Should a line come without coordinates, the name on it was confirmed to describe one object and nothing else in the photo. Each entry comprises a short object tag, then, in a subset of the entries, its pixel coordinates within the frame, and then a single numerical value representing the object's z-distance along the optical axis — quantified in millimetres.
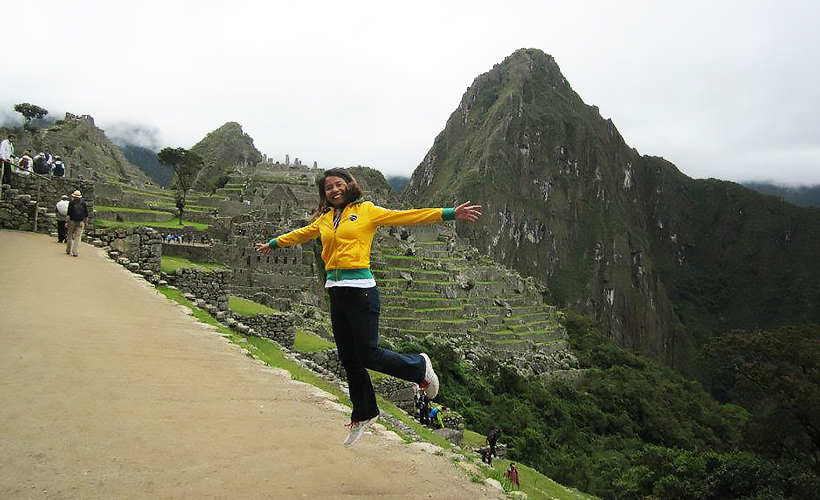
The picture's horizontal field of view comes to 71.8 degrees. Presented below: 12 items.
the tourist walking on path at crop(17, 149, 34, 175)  18119
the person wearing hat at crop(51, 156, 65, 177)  20125
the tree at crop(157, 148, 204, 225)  47312
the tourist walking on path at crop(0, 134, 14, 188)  16859
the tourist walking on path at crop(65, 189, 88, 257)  13961
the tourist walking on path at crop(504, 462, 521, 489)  14455
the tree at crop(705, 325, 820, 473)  24109
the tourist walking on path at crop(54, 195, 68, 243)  15750
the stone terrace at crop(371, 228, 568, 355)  38906
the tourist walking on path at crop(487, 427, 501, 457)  17497
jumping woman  5043
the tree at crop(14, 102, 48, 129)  58781
